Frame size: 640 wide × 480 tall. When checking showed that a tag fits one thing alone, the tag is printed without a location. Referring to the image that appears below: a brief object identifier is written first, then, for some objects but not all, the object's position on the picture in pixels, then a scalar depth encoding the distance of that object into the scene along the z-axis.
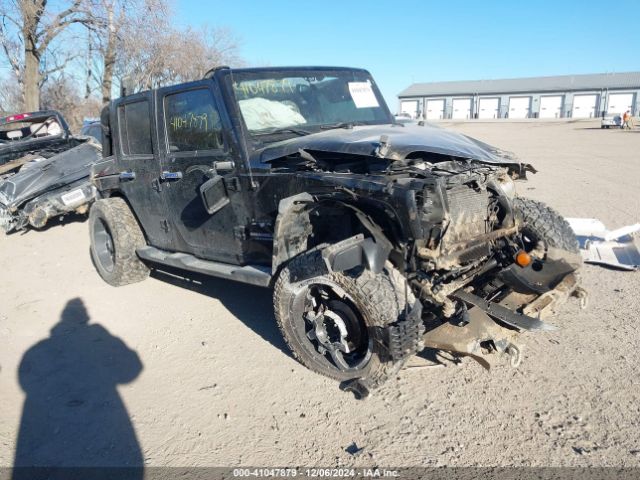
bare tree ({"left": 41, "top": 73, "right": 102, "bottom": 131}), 28.12
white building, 64.19
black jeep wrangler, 2.88
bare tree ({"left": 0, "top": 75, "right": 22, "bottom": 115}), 34.12
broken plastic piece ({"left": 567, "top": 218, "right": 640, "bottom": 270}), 5.04
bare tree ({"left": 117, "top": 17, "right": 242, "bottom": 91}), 18.12
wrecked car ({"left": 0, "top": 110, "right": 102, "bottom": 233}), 7.91
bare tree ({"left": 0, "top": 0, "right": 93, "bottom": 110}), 14.90
